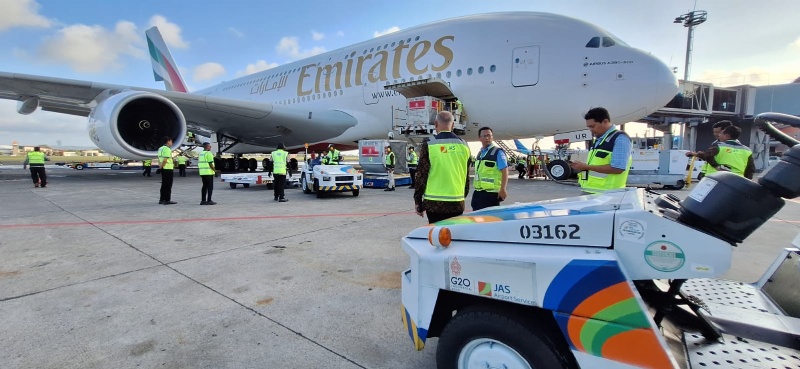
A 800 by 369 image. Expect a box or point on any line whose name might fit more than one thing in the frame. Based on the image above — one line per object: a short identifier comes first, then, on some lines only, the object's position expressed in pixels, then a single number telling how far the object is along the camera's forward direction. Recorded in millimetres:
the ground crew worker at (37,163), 11977
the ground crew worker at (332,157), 12409
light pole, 40188
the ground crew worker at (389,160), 12580
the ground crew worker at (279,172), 8758
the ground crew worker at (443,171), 3395
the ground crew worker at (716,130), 5066
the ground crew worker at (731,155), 4883
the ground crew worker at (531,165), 17509
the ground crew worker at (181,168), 18622
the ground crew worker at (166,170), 8344
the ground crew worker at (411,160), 13409
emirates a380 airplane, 9906
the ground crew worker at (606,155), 3398
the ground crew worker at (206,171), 8250
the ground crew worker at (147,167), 17727
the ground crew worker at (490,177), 4254
